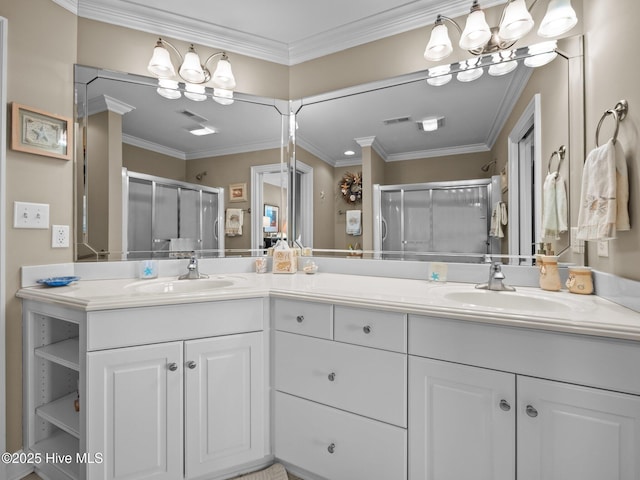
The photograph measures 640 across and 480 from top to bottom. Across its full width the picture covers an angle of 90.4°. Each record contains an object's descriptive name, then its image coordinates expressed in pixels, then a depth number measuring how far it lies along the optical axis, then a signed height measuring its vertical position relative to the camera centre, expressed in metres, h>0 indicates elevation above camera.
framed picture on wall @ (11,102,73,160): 1.49 +0.53
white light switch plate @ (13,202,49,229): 1.50 +0.12
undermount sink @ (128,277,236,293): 1.62 -0.25
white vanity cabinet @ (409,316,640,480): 0.90 -0.52
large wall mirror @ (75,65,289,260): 1.76 +0.45
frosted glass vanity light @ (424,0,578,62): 1.43 +1.03
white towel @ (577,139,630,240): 1.07 +0.16
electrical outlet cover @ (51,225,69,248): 1.63 +0.01
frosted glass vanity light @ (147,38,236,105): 1.87 +1.02
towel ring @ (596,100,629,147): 1.10 +0.46
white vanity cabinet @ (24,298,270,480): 1.22 -0.63
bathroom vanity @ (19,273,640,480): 0.94 -0.53
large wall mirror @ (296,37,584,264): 1.49 +0.56
